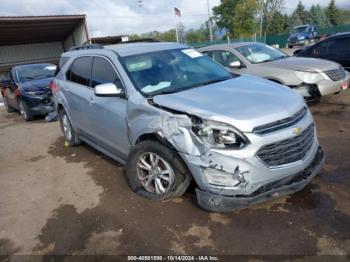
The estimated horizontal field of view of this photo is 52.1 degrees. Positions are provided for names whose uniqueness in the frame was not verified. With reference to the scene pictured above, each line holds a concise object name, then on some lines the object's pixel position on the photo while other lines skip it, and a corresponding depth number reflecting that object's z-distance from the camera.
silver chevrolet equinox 3.38
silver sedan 7.43
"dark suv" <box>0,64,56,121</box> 10.52
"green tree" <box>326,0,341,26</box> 83.06
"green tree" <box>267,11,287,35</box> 65.12
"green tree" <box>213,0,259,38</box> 51.34
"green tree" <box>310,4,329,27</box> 103.80
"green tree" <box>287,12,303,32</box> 86.10
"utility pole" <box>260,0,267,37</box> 51.08
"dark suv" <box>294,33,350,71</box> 9.41
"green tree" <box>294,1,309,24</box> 104.50
